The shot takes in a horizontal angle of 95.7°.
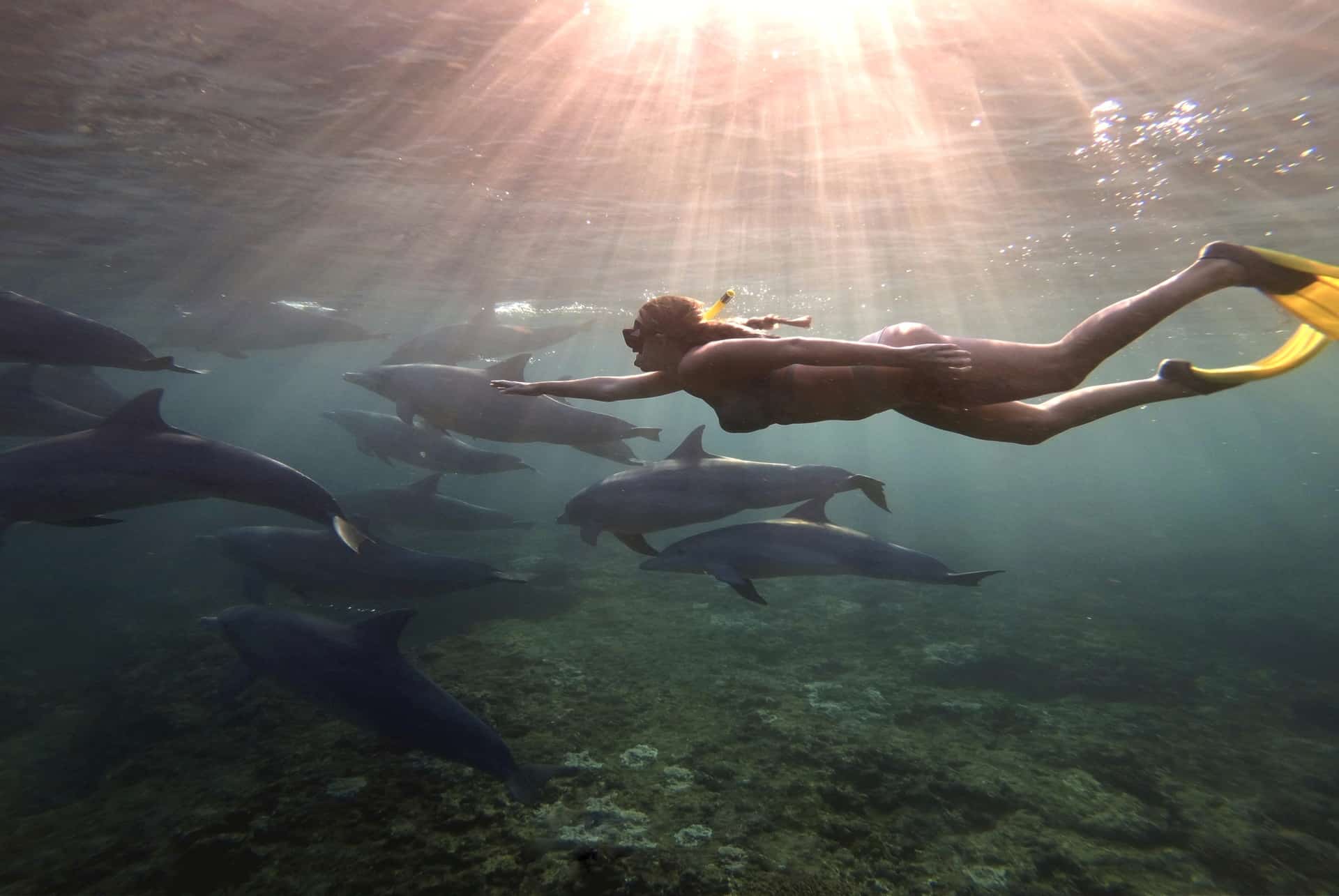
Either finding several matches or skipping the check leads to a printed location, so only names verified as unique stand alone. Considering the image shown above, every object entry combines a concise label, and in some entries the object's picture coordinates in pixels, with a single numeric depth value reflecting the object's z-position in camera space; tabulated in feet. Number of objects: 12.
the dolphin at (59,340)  21.97
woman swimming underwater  12.20
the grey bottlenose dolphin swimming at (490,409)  33.19
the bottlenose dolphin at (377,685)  15.66
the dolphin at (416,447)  40.04
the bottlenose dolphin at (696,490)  27.37
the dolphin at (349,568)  26.43
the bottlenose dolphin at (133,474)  20.30
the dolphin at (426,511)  39.22
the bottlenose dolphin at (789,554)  24.71
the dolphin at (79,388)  38.11
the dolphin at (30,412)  28.45
